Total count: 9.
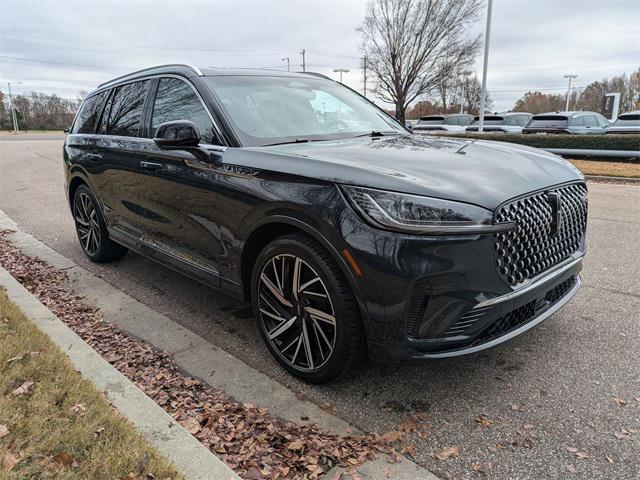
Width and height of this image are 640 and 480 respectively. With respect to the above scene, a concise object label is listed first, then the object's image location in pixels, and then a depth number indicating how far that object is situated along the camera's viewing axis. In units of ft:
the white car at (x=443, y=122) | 82.04
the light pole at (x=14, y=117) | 216.95
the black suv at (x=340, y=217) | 7.86
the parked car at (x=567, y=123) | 61.77
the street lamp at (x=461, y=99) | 165.01
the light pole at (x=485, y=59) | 70.54
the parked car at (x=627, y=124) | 59.72
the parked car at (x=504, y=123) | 76.23
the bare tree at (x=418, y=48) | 79.46
